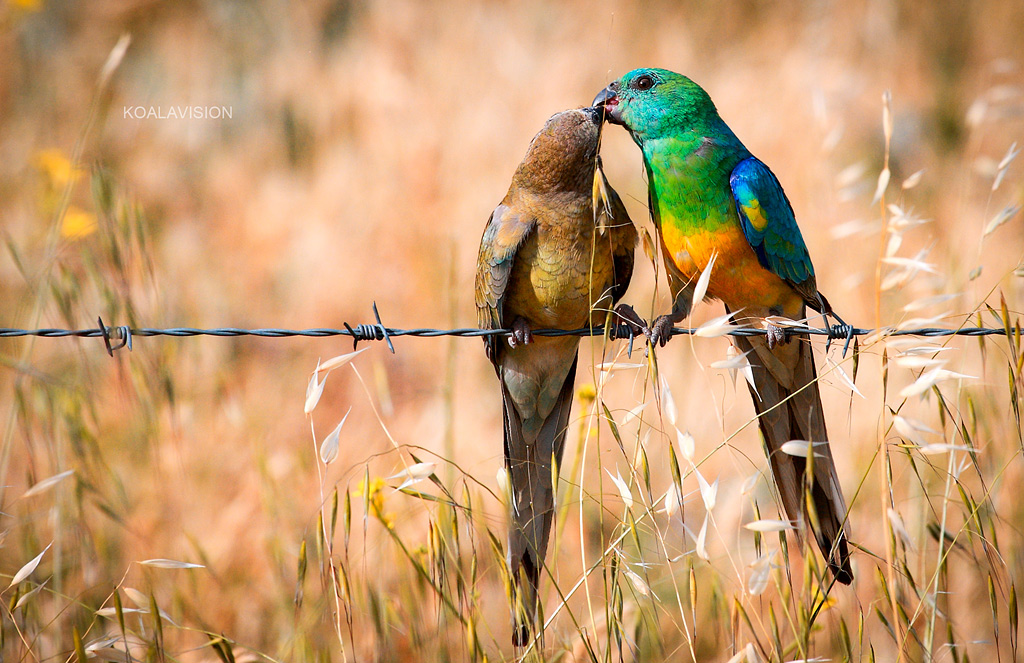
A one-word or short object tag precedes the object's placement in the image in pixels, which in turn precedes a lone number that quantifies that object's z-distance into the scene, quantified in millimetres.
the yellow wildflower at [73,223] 8148
